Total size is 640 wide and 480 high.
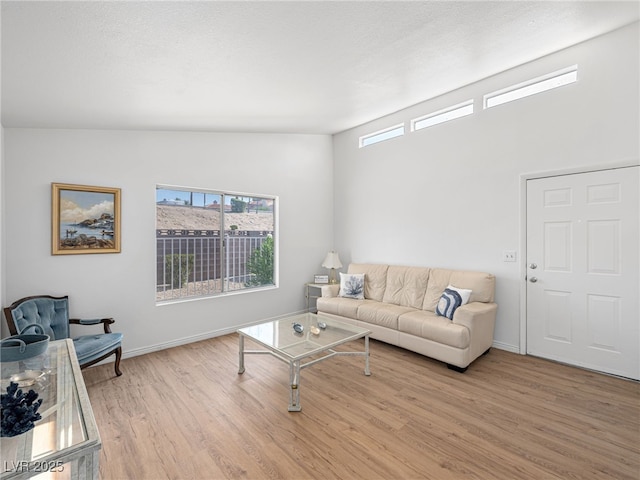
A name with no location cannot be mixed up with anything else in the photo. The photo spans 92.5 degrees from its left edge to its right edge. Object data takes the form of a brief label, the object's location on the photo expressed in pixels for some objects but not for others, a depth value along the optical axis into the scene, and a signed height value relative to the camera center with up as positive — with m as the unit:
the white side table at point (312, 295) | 5.00 -0.93
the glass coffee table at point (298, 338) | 2.36 -0.90
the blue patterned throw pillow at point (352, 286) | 4.25 -0.67
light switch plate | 3.37 -0.20
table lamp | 4.93 -0.38
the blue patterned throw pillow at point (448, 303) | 3.26 -0.71
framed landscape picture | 2.95 +0.21
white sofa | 2.99 -0.86
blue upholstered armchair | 2.57 -0.76
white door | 2.72 -0.31
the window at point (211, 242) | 3.78 -0.04
